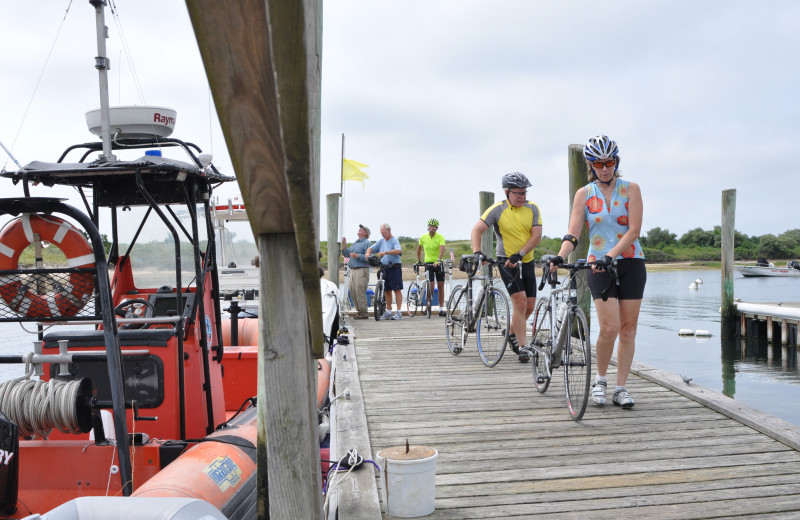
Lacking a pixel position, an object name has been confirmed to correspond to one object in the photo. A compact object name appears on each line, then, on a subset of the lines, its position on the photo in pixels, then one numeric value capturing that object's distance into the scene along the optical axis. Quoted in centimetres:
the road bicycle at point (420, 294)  1203
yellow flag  1573
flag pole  1423
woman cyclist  441
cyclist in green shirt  1198
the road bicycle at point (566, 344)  439
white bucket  284
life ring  316
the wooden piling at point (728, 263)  1393
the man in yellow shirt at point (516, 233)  616
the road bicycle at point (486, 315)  650
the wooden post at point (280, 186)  132
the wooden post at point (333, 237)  1335
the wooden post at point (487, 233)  1126
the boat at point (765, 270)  3784
